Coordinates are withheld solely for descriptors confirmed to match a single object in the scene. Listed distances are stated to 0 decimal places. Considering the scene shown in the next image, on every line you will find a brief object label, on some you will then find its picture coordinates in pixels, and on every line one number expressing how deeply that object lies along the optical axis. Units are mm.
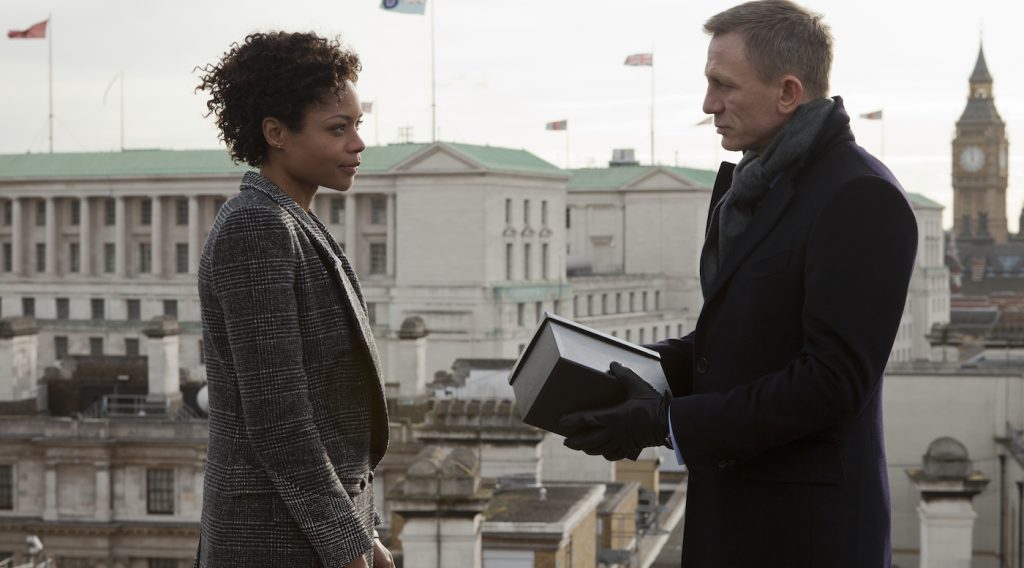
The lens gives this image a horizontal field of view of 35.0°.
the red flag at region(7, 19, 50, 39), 81312
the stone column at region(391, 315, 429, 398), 38500
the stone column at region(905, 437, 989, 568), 16047
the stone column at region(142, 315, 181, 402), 41094
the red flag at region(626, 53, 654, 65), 91500
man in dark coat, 4633
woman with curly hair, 4957
